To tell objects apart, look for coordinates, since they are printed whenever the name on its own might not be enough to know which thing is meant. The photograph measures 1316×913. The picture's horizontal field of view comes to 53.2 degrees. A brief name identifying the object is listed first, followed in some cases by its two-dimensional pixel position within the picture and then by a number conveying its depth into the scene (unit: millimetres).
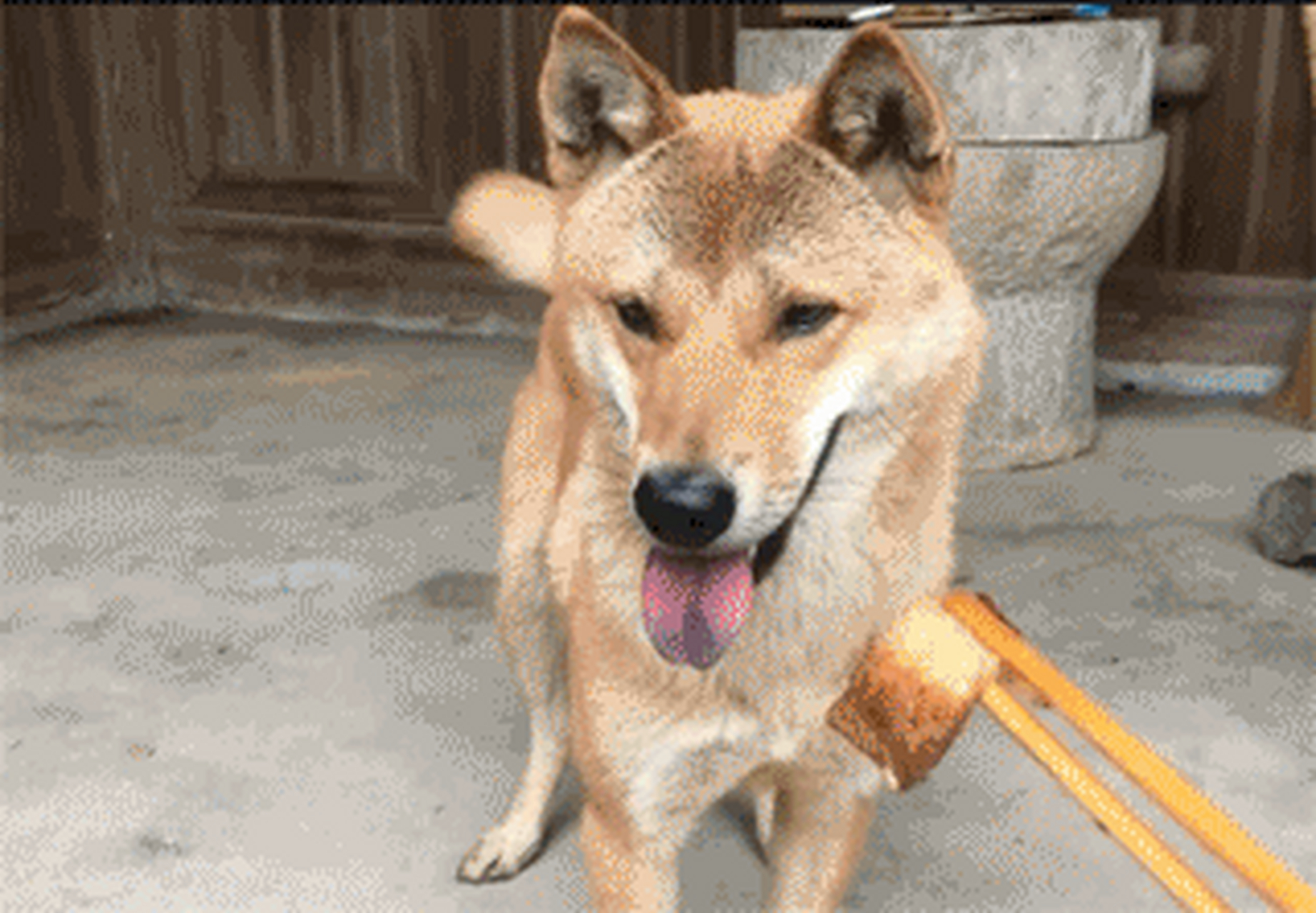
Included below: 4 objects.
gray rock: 3191
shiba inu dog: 1447
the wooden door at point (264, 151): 5832
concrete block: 3566
